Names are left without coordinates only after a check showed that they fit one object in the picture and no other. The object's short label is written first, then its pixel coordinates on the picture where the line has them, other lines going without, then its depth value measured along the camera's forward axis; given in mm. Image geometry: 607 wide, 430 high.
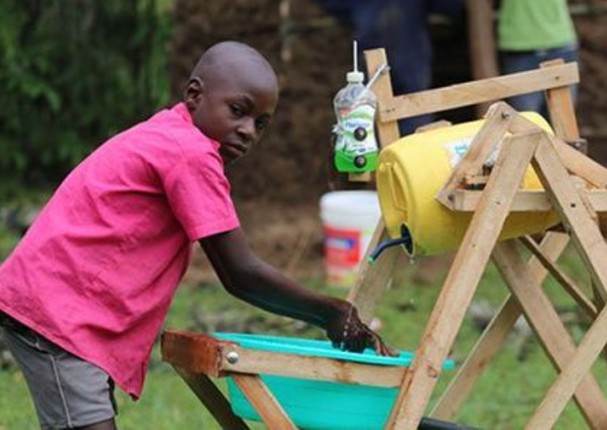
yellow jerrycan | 6755
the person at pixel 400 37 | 13010
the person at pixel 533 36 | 12786
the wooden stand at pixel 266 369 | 6383
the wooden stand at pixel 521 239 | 6468
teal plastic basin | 6580
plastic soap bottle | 7092
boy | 6318
